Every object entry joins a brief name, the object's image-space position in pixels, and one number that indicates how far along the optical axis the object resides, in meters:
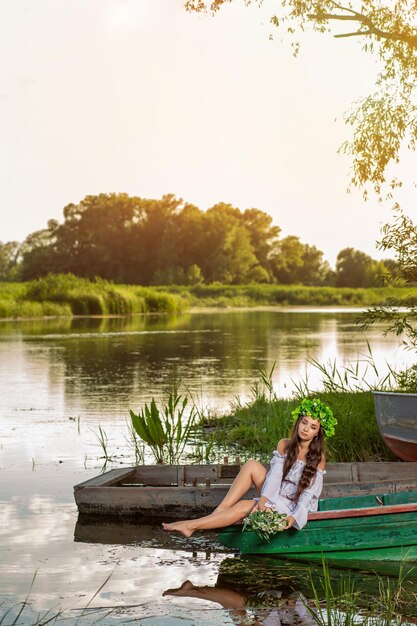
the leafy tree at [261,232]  100.19
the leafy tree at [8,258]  97.64
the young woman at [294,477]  7.43
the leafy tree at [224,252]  88.81
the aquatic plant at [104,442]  11.48
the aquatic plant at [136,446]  11.09
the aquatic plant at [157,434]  10.58
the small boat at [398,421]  9.62
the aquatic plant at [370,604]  5.85
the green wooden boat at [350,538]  7.23
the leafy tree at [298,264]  98.38
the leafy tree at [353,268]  92.06
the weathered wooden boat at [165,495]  8.37
